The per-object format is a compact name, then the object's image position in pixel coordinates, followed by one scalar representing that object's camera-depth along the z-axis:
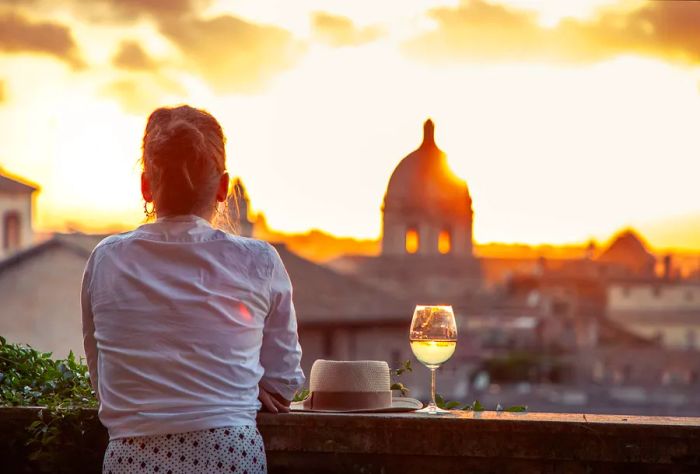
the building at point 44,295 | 27.75
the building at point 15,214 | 51.03
